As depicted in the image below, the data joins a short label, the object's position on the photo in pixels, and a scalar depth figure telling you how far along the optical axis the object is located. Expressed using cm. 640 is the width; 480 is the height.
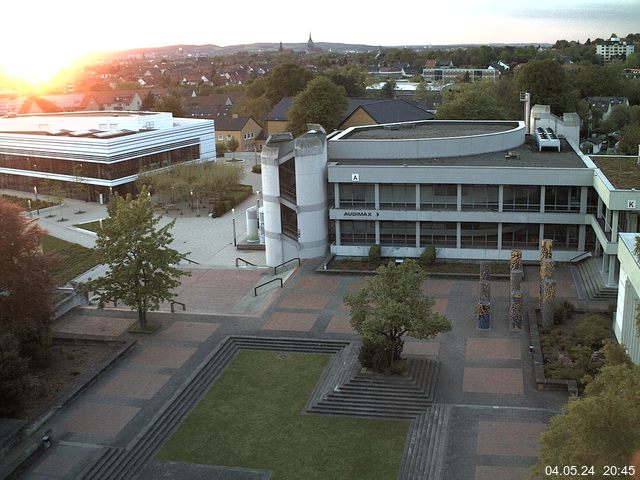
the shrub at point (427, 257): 4203
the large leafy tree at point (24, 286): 2906
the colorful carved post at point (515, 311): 3189
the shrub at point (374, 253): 4294
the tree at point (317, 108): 7794
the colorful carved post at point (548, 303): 3209
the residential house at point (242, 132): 9969
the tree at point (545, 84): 8312
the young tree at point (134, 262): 3306
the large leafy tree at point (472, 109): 7162
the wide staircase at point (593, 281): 3544
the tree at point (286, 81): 11069
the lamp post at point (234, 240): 5003
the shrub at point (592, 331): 2945
